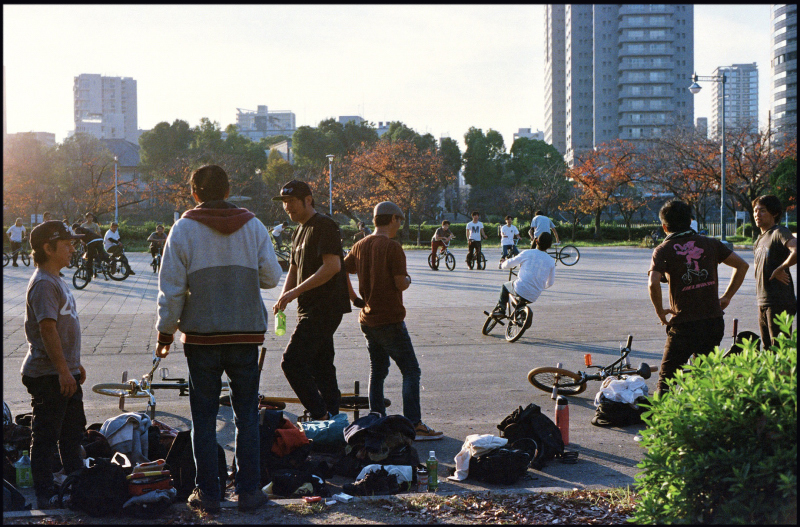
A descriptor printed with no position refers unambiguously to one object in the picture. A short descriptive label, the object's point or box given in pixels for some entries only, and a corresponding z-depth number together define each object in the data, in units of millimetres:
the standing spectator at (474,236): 24234
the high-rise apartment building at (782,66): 100775
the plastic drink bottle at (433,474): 4555
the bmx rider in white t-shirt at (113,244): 21672
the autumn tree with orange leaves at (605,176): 52375
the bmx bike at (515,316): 10297
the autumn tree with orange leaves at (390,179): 53250
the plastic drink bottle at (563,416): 5573
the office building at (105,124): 185000
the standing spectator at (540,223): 22580
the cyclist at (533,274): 10047
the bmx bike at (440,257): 24922
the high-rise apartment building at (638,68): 114125
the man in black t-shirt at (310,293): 5387
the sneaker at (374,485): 4434
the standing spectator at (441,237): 24875
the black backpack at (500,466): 4750
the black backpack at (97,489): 3963
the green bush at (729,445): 3002
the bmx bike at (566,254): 26297
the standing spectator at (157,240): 26045
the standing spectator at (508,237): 25172
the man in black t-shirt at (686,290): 5484
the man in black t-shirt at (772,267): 6809
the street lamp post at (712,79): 34000
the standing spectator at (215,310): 3932
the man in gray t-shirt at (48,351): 4281
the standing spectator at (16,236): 27797
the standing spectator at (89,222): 20427
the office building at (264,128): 175125
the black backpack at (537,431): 5148
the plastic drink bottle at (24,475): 4709
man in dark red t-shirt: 5715
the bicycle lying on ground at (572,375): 6934
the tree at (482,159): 78062
